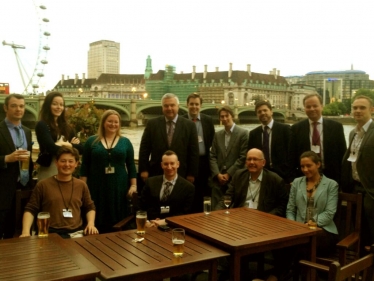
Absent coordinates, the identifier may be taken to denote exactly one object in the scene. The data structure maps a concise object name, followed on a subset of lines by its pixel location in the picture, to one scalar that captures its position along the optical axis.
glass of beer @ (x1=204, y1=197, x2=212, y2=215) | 3.32
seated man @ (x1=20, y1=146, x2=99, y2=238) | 3.22
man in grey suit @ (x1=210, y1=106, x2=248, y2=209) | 4.66
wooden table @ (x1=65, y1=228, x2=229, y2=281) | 2.16
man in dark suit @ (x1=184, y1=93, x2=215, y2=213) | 4.89
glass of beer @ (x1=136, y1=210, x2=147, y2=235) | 2.78
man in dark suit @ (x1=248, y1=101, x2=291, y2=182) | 4.39
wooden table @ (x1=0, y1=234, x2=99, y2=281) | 2.01
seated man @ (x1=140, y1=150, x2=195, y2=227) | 3.61
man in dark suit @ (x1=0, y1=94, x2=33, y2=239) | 3.60
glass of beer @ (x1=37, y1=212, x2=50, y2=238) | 2.69
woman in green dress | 3.88
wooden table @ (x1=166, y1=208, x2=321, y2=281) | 2.58
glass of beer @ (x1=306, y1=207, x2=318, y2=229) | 3.02
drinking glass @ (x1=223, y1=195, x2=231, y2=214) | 3.44
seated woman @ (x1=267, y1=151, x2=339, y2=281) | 3.41
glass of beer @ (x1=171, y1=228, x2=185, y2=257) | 2.34
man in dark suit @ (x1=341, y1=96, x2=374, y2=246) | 3.56
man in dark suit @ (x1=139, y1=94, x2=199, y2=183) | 4.48
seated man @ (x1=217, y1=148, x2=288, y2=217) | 3.77
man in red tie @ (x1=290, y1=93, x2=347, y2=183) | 4.16
